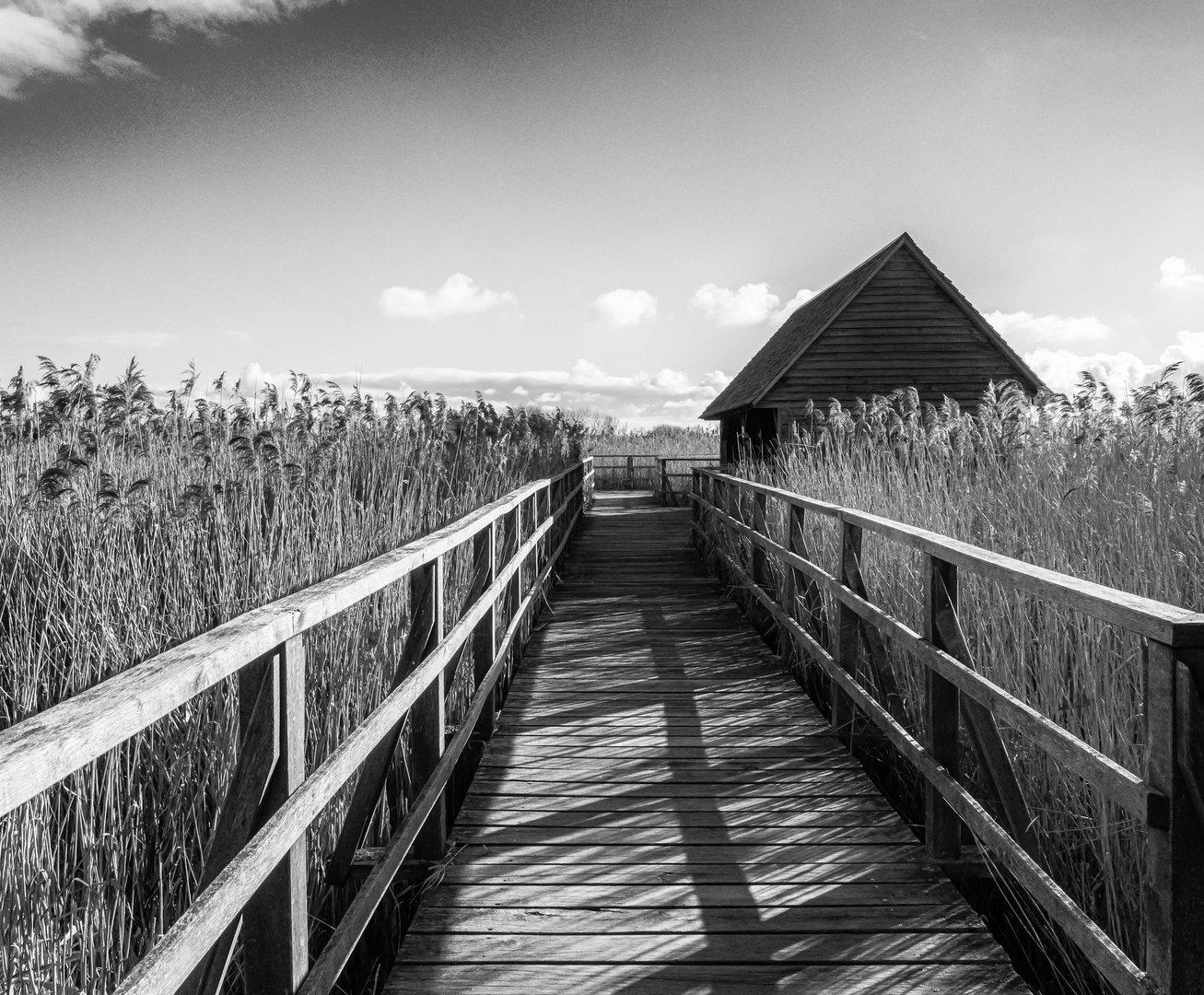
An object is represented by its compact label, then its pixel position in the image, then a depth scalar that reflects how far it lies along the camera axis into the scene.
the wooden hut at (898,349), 16.77
